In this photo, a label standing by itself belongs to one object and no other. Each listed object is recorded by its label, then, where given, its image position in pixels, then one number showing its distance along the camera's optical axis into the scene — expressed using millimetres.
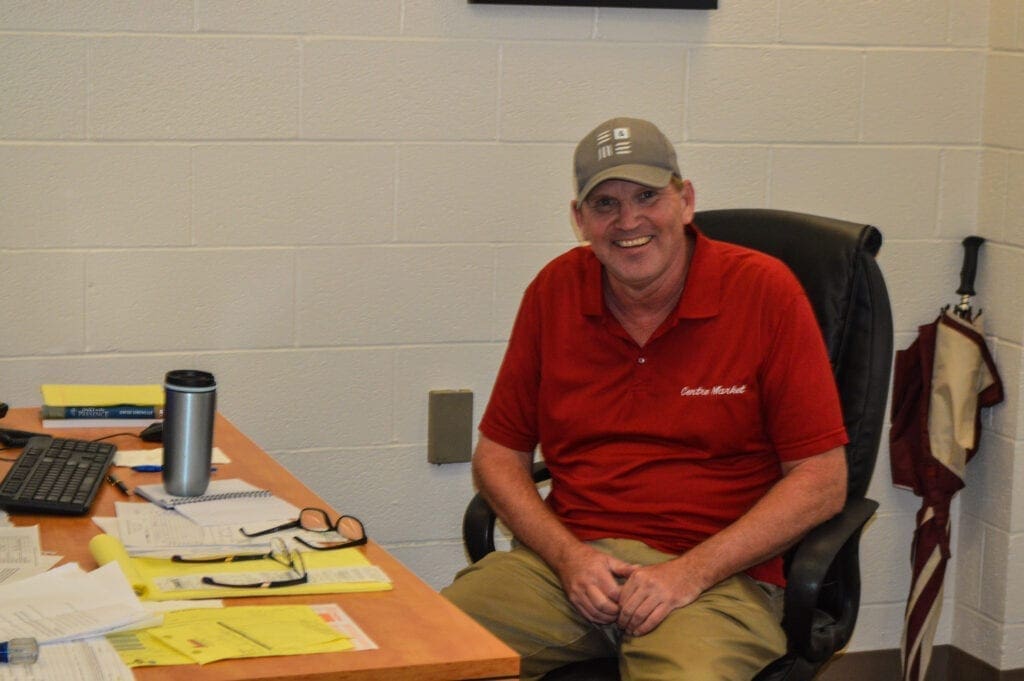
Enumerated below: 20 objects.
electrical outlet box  4966
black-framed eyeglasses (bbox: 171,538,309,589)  3625
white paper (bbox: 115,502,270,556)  3746
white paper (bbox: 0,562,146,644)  3436
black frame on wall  4852
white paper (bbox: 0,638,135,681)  3205
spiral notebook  3897
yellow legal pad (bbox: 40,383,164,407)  4437
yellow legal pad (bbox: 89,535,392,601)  3592
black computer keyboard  3896
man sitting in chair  4094
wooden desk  3365
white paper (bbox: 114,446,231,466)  4175
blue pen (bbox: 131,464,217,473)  4137
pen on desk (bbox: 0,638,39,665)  3276
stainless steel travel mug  3973
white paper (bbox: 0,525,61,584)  3636
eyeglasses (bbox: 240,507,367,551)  3807
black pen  4022
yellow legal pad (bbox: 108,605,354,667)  3400
